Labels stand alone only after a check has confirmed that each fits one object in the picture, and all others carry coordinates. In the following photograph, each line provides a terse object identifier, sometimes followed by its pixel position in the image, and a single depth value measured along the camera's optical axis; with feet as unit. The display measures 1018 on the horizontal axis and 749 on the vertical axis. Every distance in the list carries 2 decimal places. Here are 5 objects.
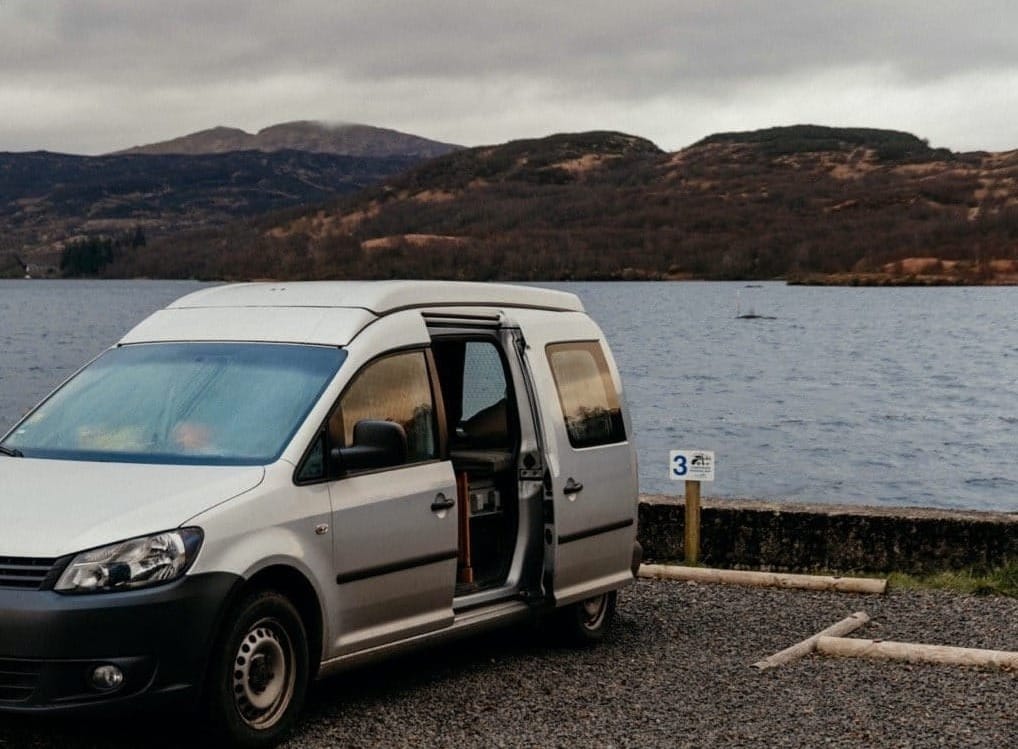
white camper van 20.17
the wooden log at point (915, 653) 27.61
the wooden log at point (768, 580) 35.91
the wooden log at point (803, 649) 28.30
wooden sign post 38.40
